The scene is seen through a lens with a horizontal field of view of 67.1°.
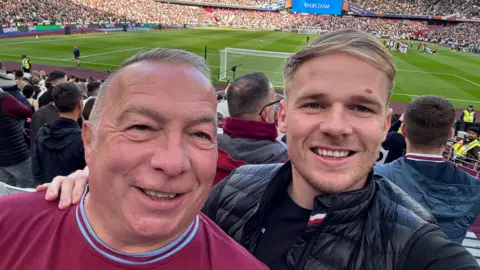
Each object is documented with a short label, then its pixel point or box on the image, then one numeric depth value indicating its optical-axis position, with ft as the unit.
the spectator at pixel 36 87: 31.23
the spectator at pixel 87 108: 15.55
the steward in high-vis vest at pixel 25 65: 63.21
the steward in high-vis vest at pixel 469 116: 51.06
